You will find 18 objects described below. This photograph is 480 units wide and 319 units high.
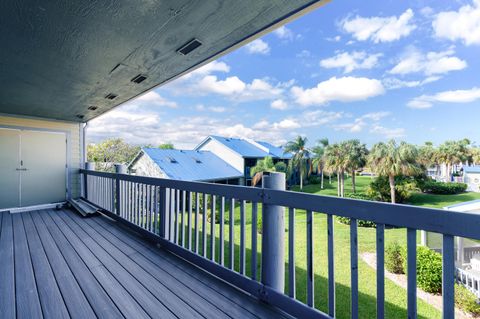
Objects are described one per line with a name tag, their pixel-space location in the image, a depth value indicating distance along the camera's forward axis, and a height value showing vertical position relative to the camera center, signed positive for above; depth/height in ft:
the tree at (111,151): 81.73 +4.03
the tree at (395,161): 65.21 -0.43
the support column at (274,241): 5.90 -2.00
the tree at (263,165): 75.79 -1.33
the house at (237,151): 77.92 +3.48
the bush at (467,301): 15.64 -9.43
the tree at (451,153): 124.88 +3.13
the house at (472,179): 100.73 -8.69
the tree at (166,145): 137.92 +9.86
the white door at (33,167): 17.74 -0.29
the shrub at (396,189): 68.08 -8.33
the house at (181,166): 55.06 -0.99
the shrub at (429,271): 19.06 -9.00
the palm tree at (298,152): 96.64 +3.49
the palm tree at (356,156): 85.30 +1.42
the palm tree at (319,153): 94.63 +3.05
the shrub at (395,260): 22.90 -9.63
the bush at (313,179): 117.29 -9.47
